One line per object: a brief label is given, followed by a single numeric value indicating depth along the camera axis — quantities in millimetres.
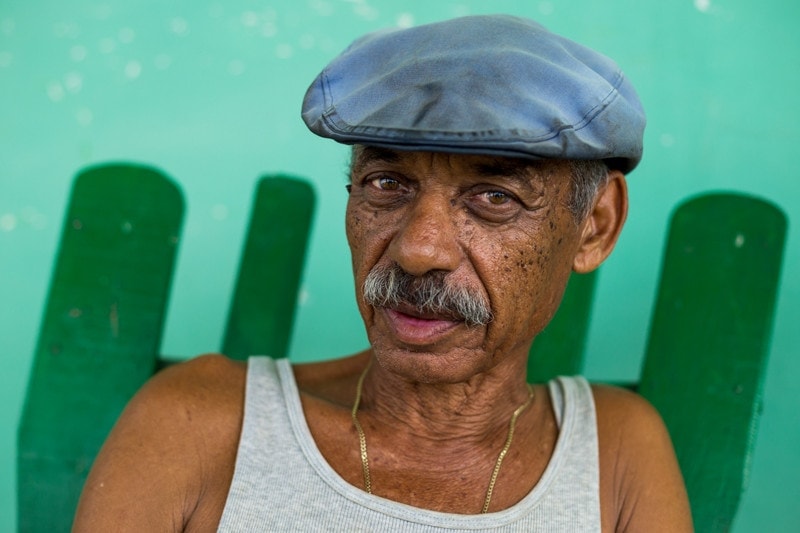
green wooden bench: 1291
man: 1096
